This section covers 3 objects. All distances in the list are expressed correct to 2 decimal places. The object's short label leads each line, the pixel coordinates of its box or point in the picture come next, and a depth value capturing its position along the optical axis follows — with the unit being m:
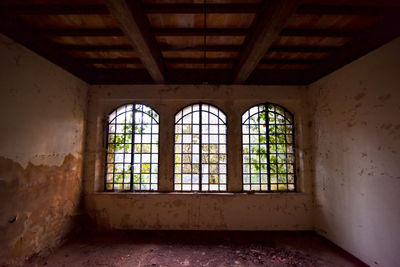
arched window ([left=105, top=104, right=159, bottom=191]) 3.71
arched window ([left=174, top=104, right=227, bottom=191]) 3.69
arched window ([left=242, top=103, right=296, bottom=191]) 3.68
